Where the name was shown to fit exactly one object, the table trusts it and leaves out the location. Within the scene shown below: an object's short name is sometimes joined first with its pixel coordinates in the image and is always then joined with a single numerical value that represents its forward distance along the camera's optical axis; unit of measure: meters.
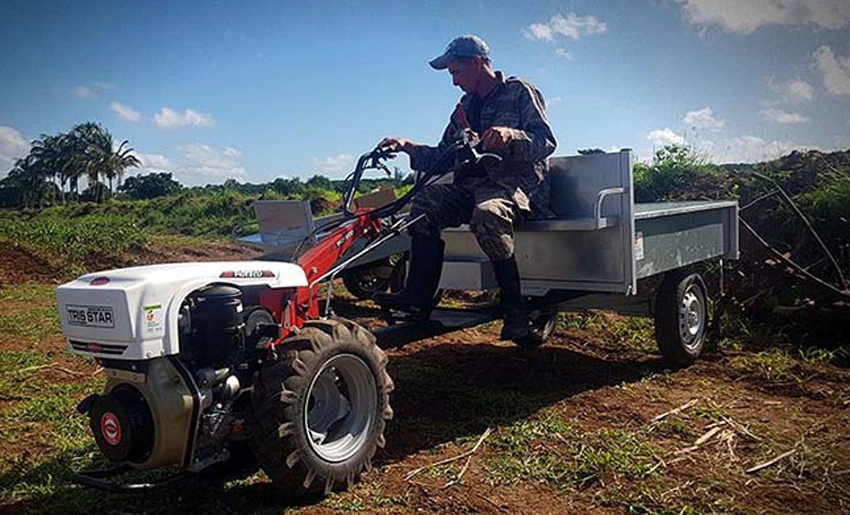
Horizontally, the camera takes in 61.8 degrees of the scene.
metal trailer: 4.85
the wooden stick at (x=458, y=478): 3.60
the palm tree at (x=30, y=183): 64.06
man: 4.50
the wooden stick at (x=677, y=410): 4.61
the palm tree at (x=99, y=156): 64.94
